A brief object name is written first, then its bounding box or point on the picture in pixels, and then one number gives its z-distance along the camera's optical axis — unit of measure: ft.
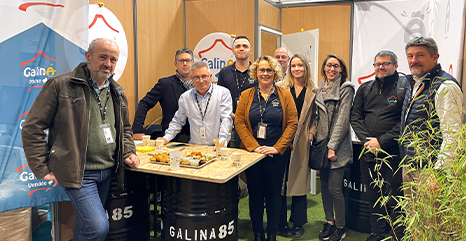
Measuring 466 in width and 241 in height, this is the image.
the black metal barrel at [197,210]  8.44
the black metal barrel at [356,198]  11.43
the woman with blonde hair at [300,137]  10.89
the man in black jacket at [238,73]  12.03
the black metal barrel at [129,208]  9.27
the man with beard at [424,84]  7.98
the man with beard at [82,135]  7.02
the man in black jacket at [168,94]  12.44
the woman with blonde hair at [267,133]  10.01
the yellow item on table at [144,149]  10.09
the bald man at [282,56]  12.79
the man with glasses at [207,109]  10.51
